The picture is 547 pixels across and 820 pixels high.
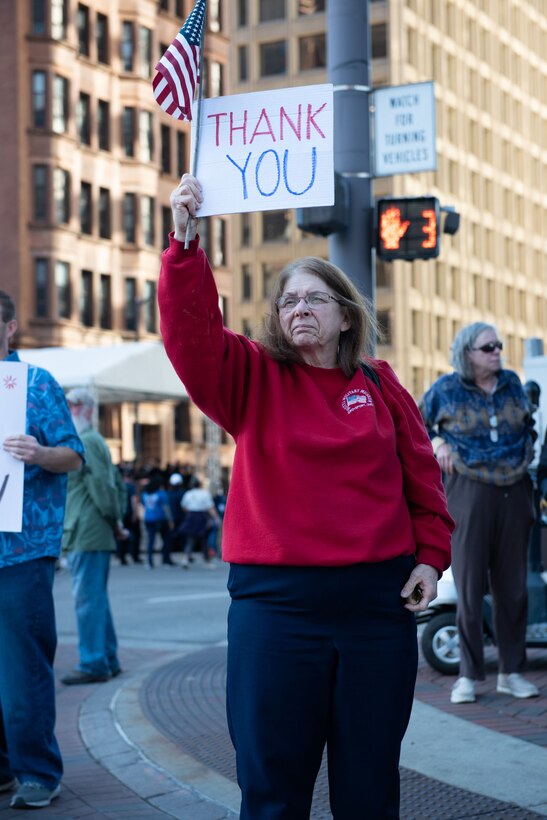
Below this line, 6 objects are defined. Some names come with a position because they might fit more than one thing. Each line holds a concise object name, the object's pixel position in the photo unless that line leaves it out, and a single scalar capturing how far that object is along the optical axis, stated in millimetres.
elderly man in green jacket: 12647
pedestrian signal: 13243
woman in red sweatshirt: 4959
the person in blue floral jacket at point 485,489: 9993
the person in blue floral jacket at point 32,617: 7510
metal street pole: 12635
